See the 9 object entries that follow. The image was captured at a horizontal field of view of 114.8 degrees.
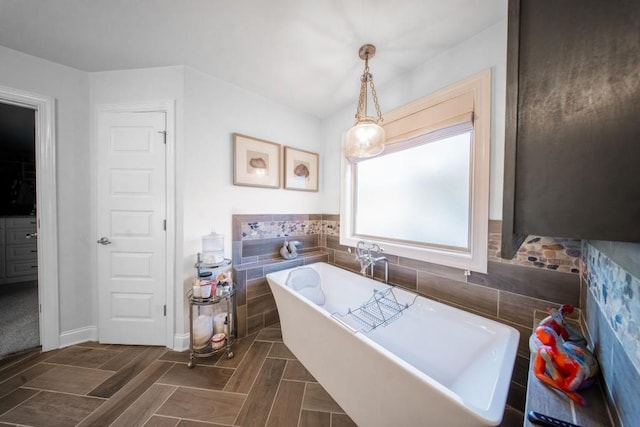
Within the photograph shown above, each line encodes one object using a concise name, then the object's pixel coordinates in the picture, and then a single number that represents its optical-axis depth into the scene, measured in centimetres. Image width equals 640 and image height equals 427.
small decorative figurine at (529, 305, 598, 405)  72
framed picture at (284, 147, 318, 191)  247
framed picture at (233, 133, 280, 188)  210
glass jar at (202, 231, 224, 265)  183
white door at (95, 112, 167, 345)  185
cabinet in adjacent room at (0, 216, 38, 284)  308
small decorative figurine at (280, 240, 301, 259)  233
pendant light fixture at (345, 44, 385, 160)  149
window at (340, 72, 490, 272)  143
